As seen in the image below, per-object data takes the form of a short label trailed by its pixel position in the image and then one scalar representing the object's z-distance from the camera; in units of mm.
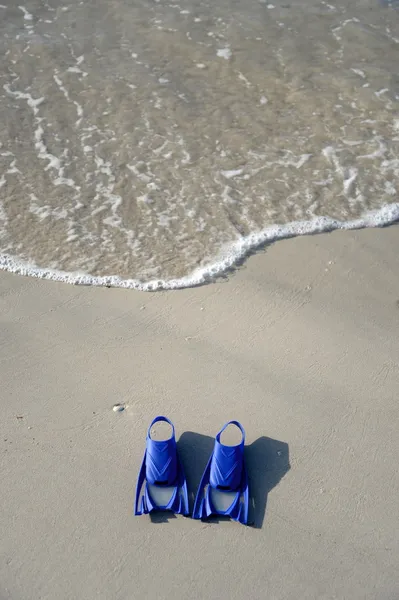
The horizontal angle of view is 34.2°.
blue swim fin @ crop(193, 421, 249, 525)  3141
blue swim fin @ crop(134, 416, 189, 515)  3168
